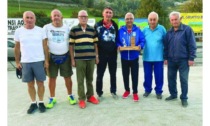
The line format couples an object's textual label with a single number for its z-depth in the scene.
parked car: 10.81
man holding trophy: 4.85
